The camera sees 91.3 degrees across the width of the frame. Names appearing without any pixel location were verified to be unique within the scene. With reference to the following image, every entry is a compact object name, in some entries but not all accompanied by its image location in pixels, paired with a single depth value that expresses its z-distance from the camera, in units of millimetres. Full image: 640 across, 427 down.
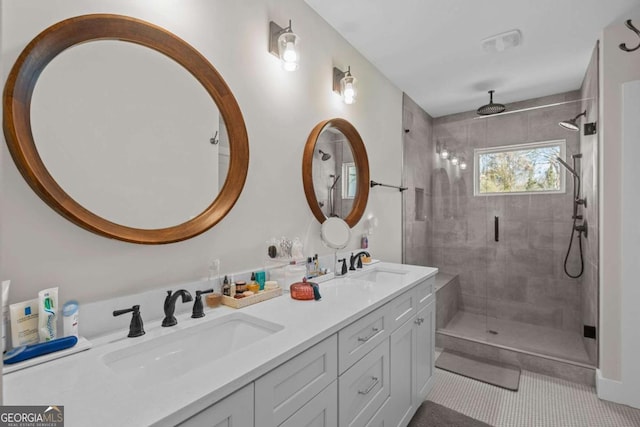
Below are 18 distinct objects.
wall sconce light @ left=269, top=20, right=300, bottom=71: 1652
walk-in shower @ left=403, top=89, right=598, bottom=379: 2814
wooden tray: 1334
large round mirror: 960
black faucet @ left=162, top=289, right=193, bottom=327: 1141
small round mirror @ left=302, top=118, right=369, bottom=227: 1963
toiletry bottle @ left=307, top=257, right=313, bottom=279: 1831
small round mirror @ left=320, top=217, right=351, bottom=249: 2039
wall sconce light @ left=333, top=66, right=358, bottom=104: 2141
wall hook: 1948
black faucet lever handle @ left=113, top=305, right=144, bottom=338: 1050
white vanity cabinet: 864
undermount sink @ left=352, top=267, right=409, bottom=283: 2068
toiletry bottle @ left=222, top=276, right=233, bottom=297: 1397
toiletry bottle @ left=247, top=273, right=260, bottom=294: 1443
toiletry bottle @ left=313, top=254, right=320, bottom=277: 1873
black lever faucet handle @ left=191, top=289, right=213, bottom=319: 1227
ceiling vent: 2221
